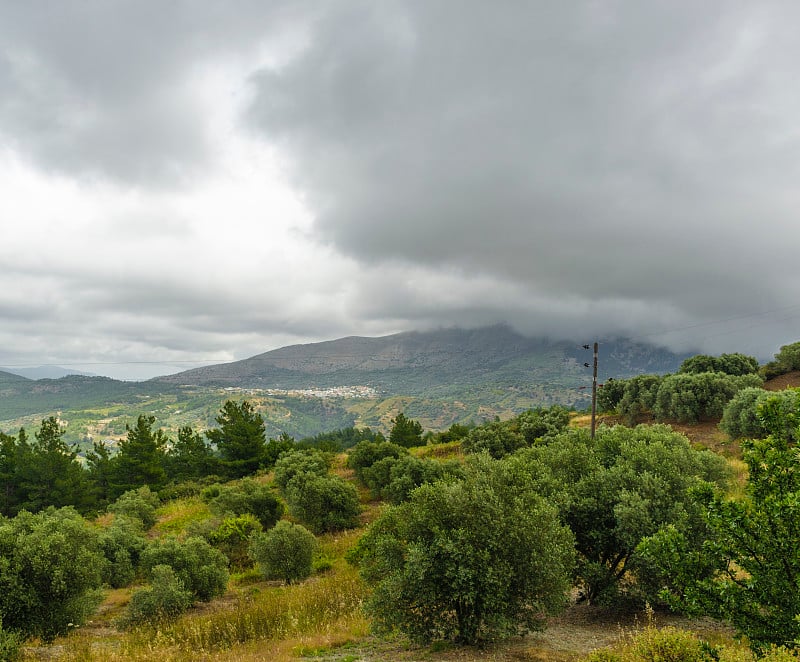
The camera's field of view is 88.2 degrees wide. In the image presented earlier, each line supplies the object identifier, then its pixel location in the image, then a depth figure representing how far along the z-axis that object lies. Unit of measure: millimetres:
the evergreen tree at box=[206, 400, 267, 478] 59875
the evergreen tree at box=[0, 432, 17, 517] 48062
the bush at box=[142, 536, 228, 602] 19641
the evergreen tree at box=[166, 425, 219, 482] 63719
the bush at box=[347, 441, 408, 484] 45781
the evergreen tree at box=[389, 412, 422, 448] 75000
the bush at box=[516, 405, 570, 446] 51125
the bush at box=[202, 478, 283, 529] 33353
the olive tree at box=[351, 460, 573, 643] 11023
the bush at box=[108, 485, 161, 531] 38250
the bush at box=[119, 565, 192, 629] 17000
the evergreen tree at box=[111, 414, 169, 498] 57406
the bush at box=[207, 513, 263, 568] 27703
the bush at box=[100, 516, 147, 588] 23109
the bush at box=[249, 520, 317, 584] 22359
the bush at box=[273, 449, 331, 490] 39938
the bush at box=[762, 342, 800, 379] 56125
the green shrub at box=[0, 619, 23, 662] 12249
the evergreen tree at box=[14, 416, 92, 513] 48625
